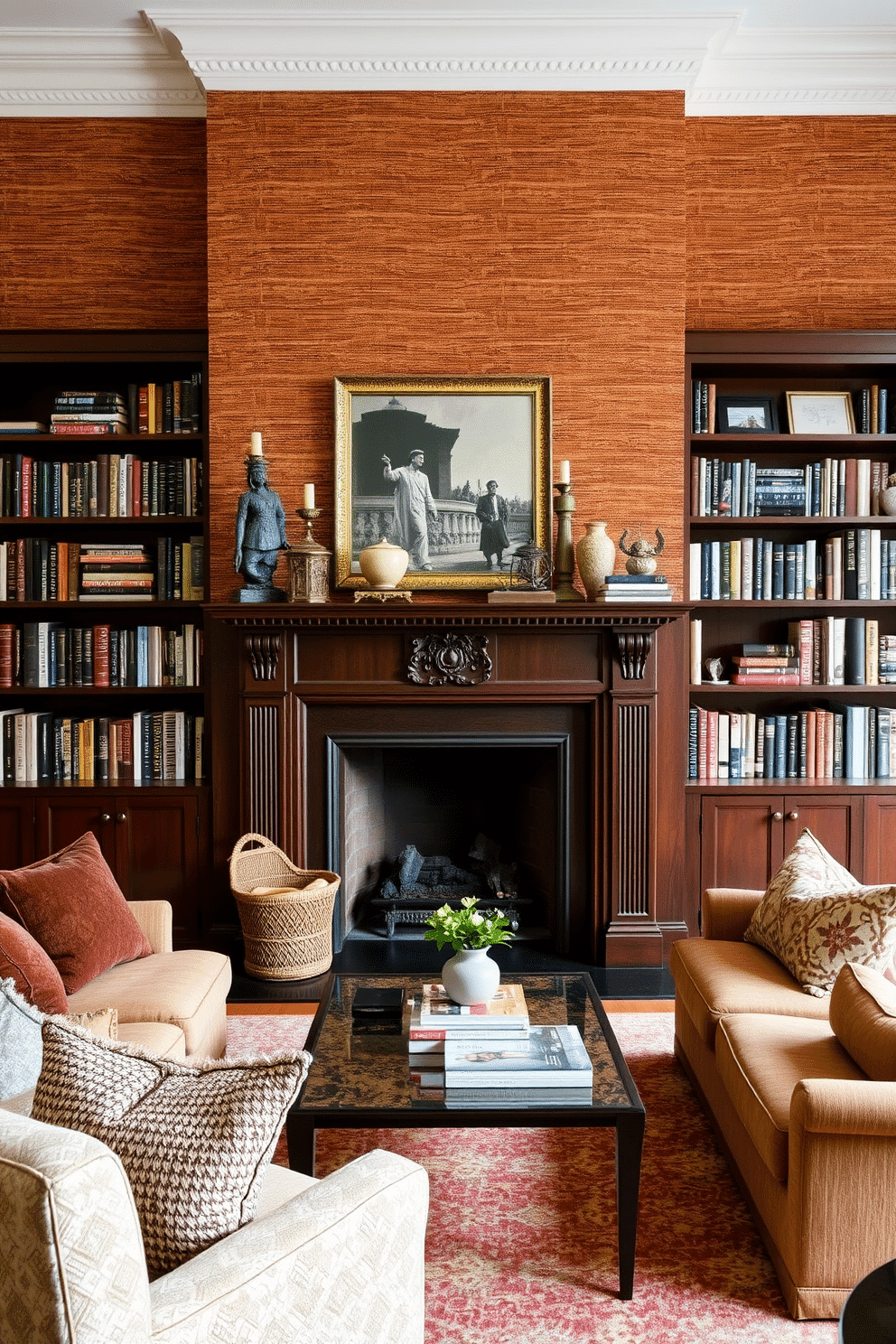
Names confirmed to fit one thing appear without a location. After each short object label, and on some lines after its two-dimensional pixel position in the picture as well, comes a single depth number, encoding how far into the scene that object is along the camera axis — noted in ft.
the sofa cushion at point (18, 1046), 5.55
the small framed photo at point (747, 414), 13.99
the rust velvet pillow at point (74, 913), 8.50
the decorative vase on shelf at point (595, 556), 12.78
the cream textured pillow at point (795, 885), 8.87
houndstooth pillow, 4.07
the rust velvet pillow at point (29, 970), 7.04
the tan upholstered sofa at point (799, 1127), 5.92
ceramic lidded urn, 12.78
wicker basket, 12.08
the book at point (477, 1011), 7.57
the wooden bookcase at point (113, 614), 13.37
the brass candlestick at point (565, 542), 13.06
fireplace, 12.83
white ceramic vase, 7.93
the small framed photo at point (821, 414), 14.02
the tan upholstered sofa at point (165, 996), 7.97
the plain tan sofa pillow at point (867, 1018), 6.35
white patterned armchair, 3.13
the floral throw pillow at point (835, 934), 7.83
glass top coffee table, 6.50
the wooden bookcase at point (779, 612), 13.19
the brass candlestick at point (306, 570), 12.80
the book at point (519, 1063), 6.87
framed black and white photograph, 13.29
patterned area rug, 6.14
